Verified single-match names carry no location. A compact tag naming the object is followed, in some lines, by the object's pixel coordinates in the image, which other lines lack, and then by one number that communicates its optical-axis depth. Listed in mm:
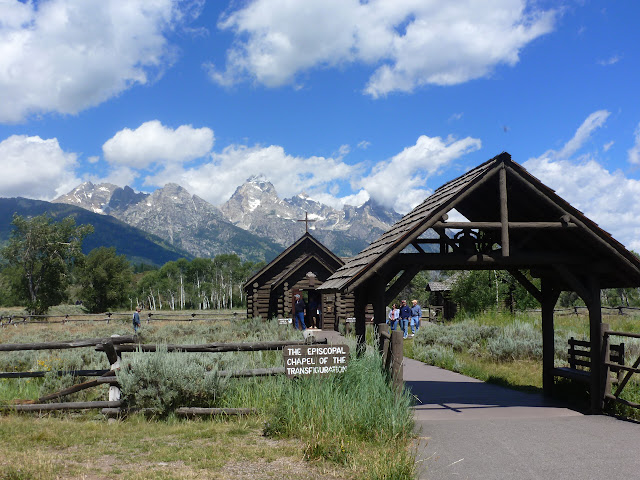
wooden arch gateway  8648
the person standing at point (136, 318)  29225
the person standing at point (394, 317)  24406
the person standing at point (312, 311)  30273
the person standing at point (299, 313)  24506
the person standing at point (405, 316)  23125
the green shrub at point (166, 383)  8227
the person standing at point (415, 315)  24688
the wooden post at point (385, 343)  8330
